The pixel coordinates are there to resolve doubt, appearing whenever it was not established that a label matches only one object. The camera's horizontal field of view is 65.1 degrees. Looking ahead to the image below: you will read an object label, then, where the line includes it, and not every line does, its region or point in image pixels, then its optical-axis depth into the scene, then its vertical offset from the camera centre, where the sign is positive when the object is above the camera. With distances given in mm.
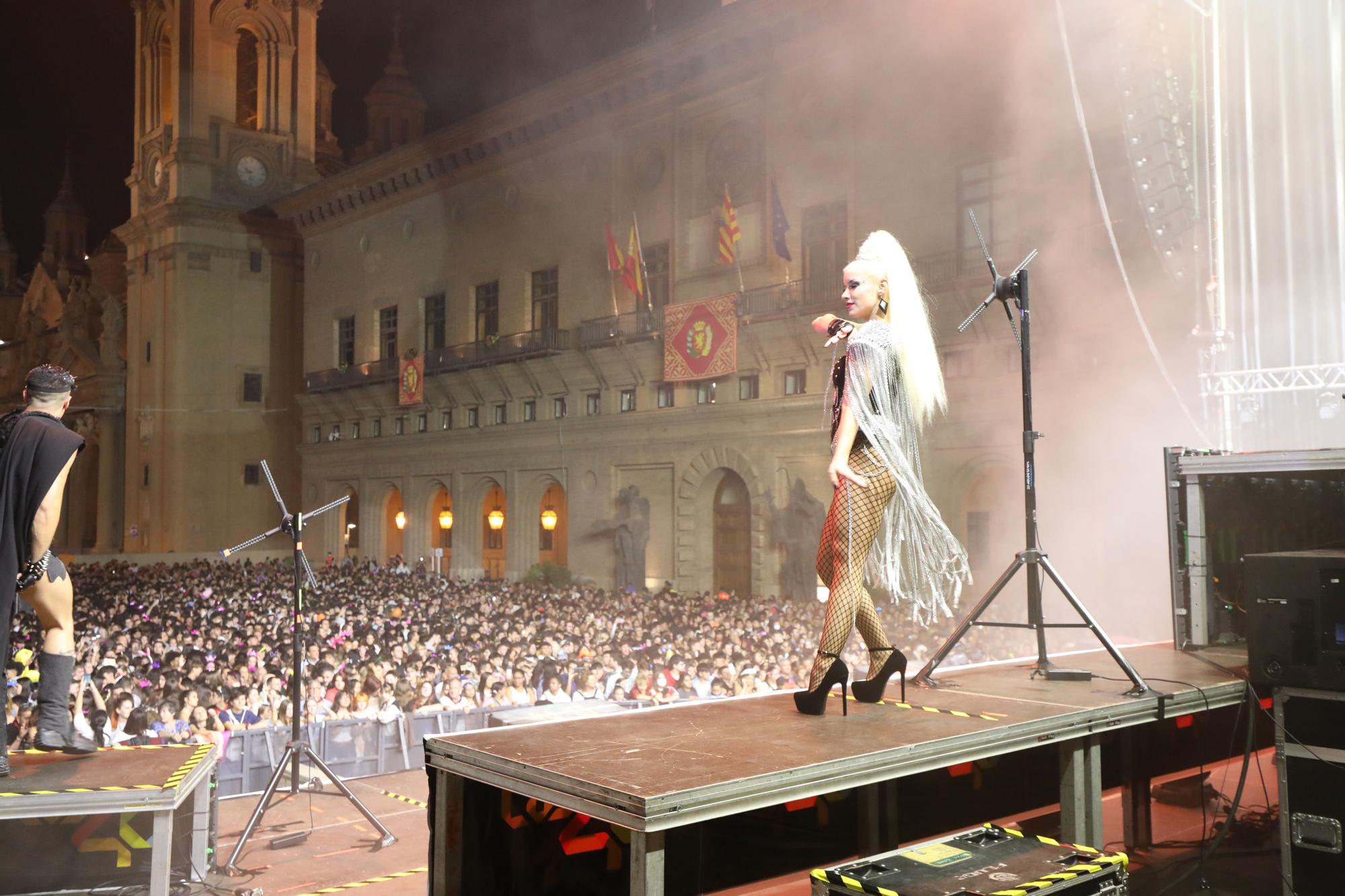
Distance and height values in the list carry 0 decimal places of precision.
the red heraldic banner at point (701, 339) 21500 +3593
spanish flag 23031 +5293
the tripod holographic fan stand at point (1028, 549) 4566 -186
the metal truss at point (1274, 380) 11508 +1445
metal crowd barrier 8086 -1880
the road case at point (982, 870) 2887 -1041
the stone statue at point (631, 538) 23484 -625
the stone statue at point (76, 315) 38500 +7462
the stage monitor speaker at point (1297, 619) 4074 -453
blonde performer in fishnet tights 4023 +204
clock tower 36000 +8845
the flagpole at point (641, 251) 23266 +5737
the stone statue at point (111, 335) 39219 +6733
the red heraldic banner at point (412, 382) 30188 +3791
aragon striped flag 20641 +5387
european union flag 19844 +5355
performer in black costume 3986 -38
